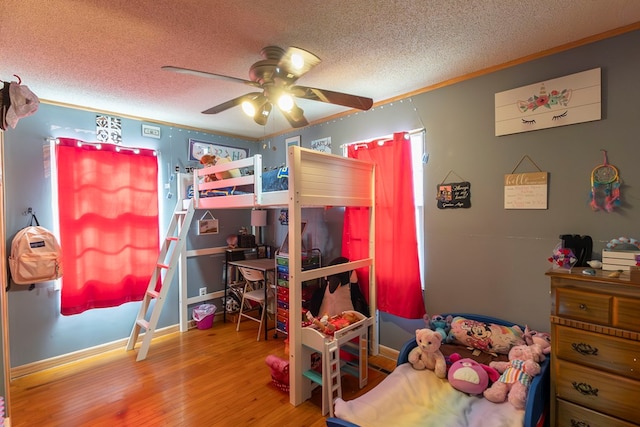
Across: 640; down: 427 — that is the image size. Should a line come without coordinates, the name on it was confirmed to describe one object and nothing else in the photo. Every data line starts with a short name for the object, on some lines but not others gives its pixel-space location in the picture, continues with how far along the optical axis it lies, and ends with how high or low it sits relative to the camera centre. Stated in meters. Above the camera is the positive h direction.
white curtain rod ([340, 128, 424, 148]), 2.70 +0.71
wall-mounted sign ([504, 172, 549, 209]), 2.07 +0.13
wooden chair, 3.46 -0.99
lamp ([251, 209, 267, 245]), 4.04 -0.10
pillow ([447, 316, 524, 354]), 2.10 -0.92
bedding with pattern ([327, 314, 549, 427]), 1.66 -1.19
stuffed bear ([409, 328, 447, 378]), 2.12 -1.06
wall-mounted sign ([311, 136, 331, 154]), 3.44 +0.77
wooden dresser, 1.47 -0.75
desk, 3.37 -0.64
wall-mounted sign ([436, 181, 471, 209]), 2.42 +0.11
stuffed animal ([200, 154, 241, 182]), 2.94 +0.39
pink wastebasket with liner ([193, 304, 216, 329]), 3.71 -1.30
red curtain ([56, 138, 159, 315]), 2.89 -0.10
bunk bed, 2.25 +0.11
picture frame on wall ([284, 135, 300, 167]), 3.82 +0.90
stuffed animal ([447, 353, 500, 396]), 1.91 -1.09
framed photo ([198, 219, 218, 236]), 3.88 -0.20
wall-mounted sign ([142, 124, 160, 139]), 3.38 +0.92
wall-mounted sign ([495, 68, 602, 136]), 1.88 +0.70
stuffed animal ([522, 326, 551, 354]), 1.90 -0.86
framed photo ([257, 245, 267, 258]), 4.20 -0.56
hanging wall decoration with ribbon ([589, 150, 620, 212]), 1.82 +0.12
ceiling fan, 1.77 +0.76
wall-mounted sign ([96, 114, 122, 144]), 3.10 +0.87
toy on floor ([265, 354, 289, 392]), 2.43 -1.32
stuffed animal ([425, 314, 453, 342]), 2.36 -0.93
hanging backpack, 2.54 -0.38
